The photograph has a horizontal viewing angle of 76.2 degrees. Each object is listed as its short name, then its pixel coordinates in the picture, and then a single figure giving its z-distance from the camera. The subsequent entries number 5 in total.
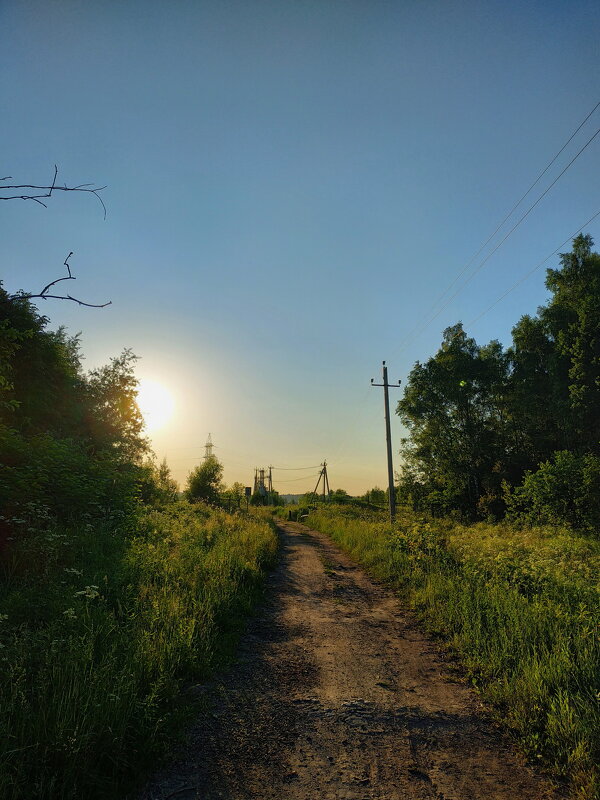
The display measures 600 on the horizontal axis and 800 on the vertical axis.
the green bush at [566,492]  20.45
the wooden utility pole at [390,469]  20.89
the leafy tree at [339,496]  58.69
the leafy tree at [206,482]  39.22
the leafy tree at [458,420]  32.19
